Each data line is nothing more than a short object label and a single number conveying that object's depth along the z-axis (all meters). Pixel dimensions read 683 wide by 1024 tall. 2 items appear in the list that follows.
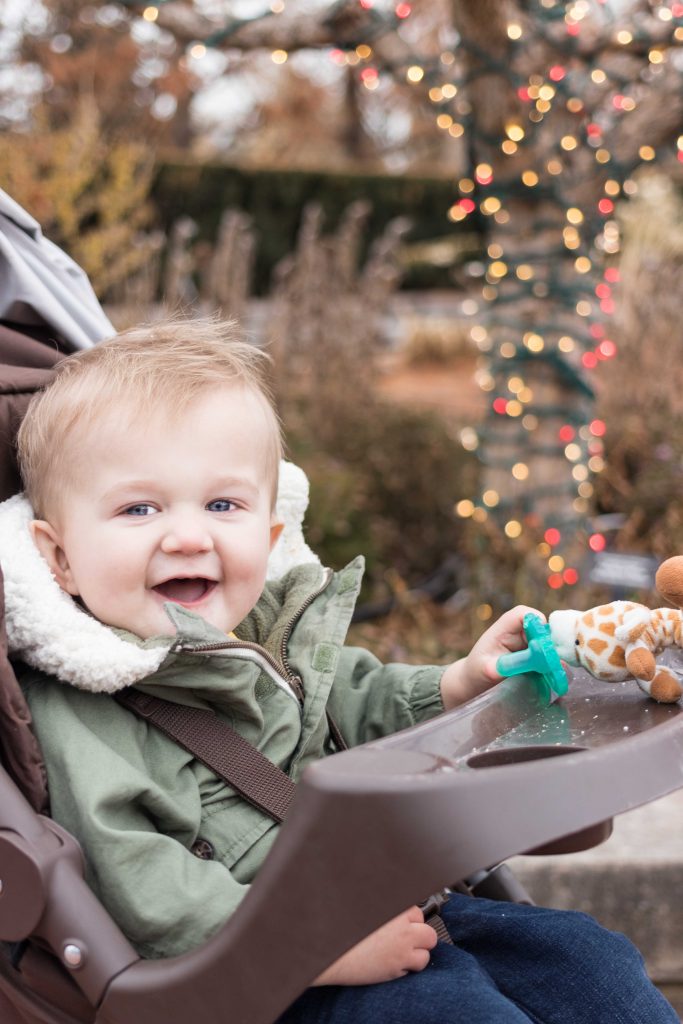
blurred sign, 3.56
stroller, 1.12
